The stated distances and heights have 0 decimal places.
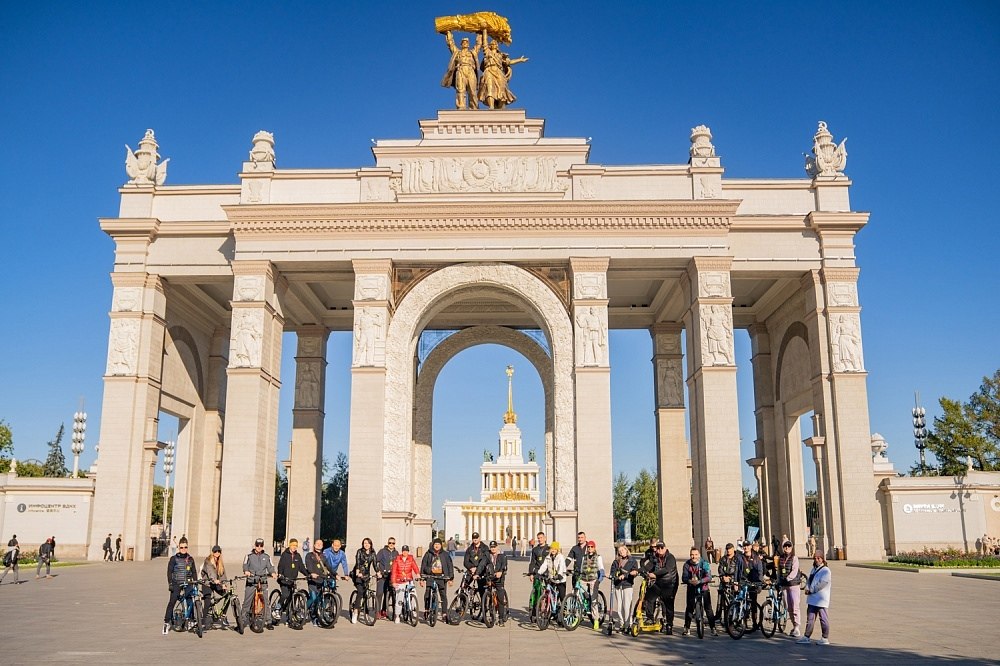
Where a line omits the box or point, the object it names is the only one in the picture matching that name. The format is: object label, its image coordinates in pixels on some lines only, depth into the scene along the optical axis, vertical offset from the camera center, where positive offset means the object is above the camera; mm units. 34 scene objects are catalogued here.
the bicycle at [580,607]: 14414 -1652
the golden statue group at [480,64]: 34781 +18256
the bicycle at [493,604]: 14820 -1644
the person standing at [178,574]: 13539 -994
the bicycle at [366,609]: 15188 -1762
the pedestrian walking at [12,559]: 22625 -1259
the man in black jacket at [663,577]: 13695 -1068
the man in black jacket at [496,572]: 14914 -1069
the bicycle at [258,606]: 13750 -1548
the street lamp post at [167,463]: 62844 +3519
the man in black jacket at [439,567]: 15508 -1027
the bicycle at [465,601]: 15312 -1638
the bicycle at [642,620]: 13836 -1788
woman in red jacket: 15328 -1115
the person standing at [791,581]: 13409 -1118
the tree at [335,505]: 46938 +304
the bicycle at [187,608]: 13570 -1538
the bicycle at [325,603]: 14578 -1580
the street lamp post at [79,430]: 41334 +3940
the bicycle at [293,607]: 14438 -1632
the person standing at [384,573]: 15586 -1151
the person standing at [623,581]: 14010 -1174
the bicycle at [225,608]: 13711 -1578
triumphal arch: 28969 +8348
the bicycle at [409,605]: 15297 -1683
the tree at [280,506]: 50562 +275
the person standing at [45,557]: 23109 -1244
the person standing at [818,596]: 12758 -1300
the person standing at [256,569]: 13953 -954
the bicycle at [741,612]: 13297 -1613
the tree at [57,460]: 67625 +4183
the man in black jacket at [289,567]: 14500 -953
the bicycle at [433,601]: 15188 -1613
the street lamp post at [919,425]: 40719 +3994
